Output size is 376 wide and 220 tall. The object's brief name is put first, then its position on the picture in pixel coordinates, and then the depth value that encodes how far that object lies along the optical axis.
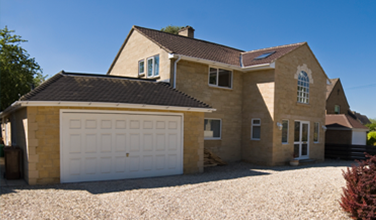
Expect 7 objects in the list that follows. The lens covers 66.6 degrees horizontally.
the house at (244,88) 14.58
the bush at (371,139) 24.50
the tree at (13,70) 25.01
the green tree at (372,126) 37.69
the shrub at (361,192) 6.40
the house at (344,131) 21.84
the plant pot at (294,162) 15.46
